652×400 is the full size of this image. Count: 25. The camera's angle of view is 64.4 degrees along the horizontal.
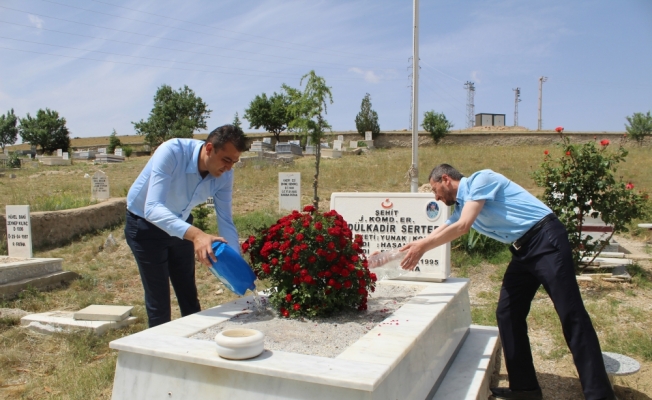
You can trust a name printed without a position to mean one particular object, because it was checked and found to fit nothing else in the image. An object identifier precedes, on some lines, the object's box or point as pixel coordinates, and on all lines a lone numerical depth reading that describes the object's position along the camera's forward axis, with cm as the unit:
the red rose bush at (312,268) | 303
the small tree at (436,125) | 3403
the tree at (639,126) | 3316
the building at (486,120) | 5497
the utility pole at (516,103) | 5488
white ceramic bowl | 207
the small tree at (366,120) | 3691
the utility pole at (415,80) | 826
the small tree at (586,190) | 620
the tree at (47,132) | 4531
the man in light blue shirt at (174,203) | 280
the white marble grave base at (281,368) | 195
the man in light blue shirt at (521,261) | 269
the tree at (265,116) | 4359
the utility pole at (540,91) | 4825
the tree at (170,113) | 4456
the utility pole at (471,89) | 5597
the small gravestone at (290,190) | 948
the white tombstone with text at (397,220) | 432
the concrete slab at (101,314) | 468
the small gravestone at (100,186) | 1141
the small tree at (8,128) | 4959
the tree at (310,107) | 1027
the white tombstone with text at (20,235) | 666
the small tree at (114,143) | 4334
